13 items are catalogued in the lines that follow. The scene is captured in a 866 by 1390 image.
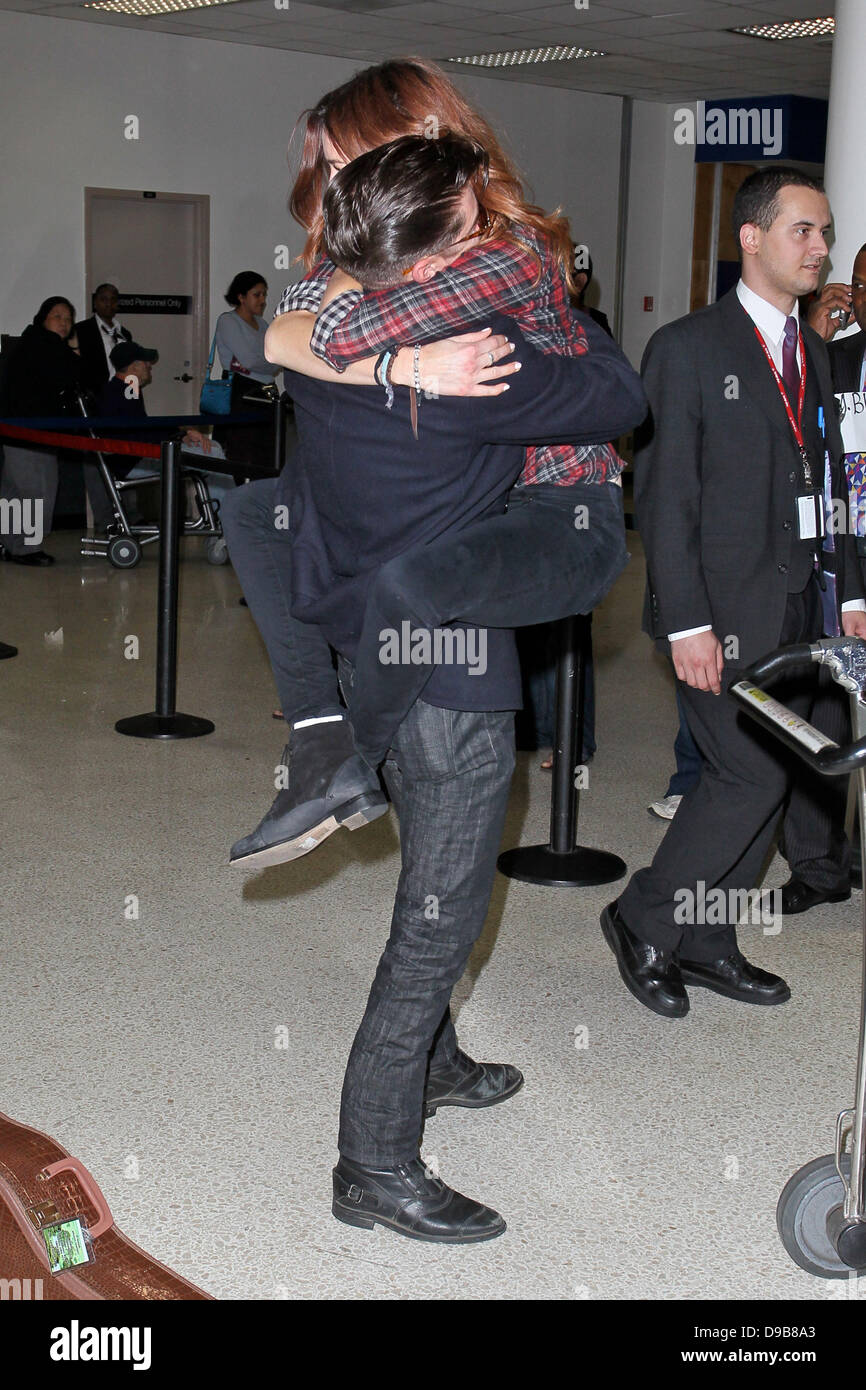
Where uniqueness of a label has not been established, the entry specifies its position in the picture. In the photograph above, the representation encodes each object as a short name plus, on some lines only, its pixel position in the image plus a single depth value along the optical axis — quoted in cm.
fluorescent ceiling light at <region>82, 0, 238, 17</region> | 1016
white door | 1130
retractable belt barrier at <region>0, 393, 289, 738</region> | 503
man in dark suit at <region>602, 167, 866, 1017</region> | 286
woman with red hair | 174
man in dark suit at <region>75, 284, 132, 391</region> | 1045
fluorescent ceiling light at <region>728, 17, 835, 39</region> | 1077
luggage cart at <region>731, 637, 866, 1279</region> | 178
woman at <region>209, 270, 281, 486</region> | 948
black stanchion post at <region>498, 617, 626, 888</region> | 386
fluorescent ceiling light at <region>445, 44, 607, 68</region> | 1212
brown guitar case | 182
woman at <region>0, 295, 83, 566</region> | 911
